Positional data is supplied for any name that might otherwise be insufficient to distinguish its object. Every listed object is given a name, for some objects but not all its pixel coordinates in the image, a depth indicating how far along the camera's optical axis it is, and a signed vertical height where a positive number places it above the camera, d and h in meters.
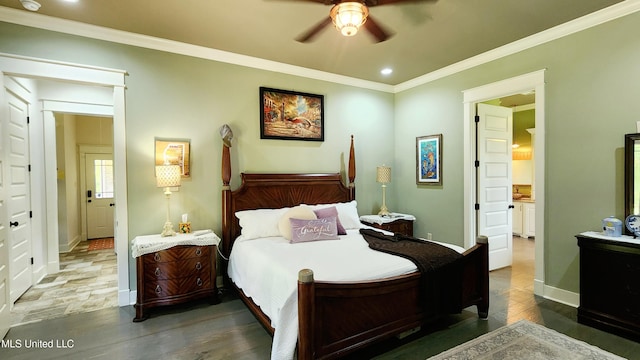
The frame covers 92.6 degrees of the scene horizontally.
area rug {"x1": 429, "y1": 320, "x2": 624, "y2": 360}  2.32 -1.39
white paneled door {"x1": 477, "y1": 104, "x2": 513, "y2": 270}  4.32 -0.11
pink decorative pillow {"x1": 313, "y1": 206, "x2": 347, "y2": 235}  3.75 -0.49
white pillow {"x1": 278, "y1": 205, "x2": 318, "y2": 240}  3.45 -0.48
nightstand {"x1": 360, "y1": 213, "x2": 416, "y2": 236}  4.47 -0.71
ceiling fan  2.23 +1.20
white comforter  2.08 -0.75
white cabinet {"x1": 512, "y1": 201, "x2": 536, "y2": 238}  6.57 -0.98
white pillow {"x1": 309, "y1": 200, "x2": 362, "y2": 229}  4.04 -0.54
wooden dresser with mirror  2.58 -0.90
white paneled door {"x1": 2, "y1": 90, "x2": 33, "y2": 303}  3.36 -0.20
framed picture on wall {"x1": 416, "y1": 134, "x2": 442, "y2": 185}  4.62 +0.23
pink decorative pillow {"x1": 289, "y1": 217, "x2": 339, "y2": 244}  3.35 -0.62
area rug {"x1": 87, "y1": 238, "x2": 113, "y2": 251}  6.08 -1.41
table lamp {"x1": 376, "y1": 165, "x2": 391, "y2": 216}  4.76 -0.04
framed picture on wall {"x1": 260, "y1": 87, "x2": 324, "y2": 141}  4.16 +0.86
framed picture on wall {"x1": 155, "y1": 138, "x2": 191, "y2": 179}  3.50 +0.27
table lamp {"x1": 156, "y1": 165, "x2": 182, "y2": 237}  3.25 -0.03
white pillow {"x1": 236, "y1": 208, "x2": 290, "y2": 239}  3.54 -0.56
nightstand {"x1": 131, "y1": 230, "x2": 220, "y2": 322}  2.99 -0.95
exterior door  6.92 -0.42
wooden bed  1.99 -1.01
